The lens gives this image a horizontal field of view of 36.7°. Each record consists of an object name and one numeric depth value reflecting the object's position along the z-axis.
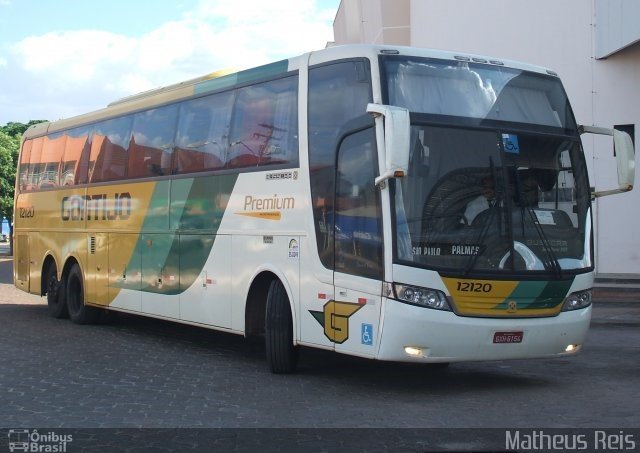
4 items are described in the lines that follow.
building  22.47
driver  9.55
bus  9.38
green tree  67.19
